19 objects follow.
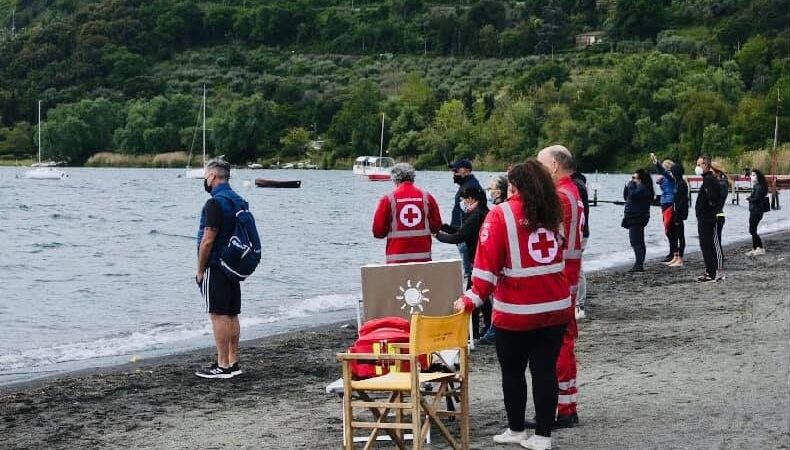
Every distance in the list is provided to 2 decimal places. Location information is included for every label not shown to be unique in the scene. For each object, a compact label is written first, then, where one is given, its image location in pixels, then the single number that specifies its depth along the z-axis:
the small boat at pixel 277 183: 93.89
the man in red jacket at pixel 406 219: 10.16
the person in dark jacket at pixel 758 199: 23.16
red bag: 7.07
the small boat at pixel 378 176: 110.31
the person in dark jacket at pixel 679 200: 19.36
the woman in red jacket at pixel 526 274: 6.74
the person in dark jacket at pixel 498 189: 10.85
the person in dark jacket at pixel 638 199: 18.88
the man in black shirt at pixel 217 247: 9.86
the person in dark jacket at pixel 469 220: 10.52
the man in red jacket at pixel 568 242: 7.61
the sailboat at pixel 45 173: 104.44
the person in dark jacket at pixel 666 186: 19.67
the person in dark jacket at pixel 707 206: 16.77
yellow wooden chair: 6.34
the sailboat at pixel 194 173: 110.94
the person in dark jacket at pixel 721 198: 17.05
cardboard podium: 8.16
